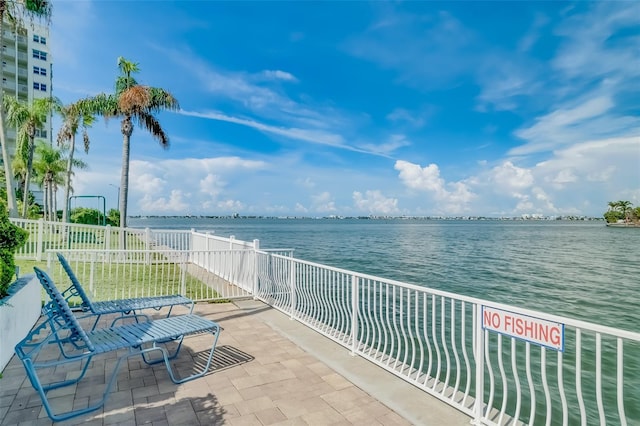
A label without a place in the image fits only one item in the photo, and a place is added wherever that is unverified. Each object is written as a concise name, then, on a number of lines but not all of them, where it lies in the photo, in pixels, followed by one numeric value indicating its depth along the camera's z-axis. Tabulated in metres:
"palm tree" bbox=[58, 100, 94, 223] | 15.65
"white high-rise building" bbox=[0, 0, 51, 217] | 10.80
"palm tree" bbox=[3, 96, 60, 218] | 17.66
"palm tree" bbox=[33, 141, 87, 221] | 25.66
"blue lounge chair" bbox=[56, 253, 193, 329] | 4.29
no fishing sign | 2.30
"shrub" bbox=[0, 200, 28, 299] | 3.76
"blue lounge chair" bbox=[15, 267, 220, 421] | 2.85
